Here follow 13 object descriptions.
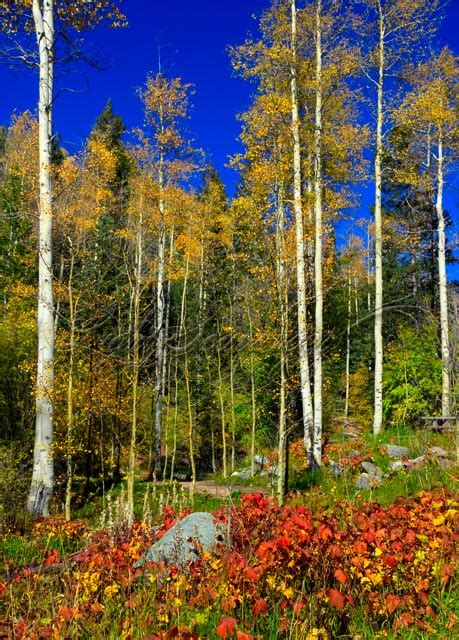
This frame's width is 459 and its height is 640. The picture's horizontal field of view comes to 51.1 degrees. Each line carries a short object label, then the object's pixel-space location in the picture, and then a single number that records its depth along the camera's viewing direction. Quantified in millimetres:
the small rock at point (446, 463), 7413
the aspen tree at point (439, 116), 13188
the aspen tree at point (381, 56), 12672
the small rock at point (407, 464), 7777
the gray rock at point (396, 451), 9861
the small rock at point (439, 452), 8213
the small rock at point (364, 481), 7988
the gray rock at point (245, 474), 12516
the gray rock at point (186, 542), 3432
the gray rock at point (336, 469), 9078
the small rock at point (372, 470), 8570
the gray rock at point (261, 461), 13587
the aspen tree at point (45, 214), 7512
